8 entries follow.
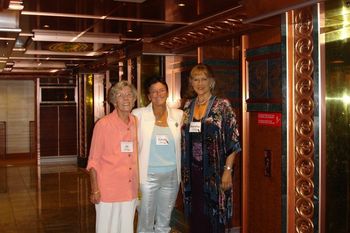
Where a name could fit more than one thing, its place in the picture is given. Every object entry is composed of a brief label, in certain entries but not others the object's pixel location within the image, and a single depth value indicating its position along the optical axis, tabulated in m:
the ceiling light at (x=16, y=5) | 3.65
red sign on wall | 3.86
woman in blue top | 3.44
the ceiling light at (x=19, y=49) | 7.35
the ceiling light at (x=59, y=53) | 7.75
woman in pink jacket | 3.31
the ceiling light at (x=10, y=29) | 4.50
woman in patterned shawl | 3.17
